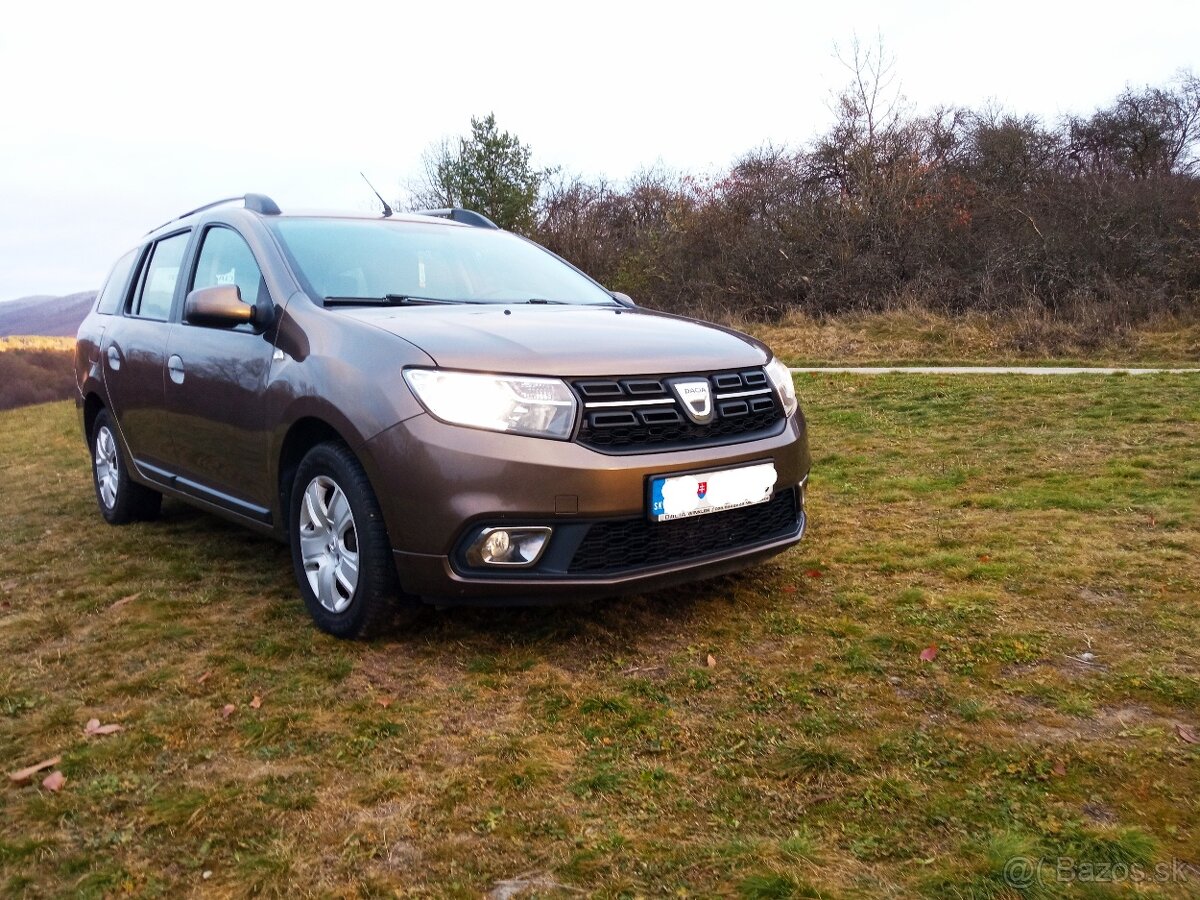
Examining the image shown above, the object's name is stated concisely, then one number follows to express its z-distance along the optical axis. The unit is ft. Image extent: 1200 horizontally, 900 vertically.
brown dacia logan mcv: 9.93
